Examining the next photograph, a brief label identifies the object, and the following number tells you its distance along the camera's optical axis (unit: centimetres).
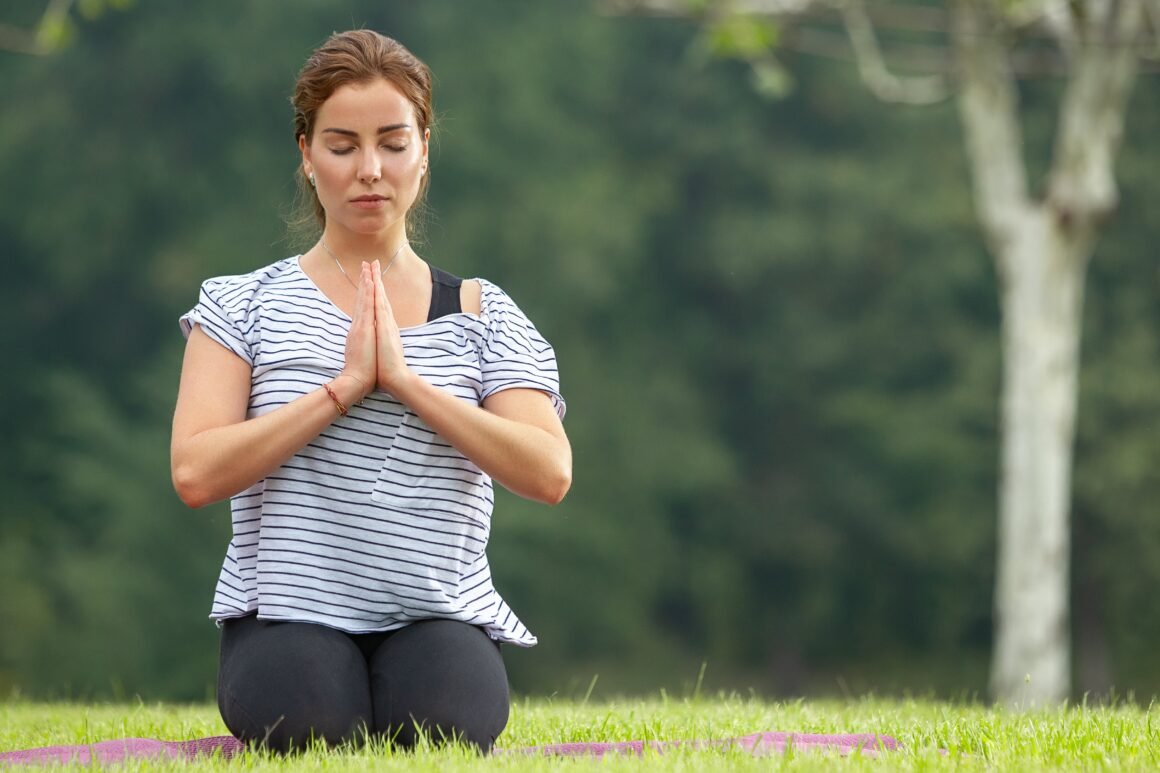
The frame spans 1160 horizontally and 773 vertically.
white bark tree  1997
